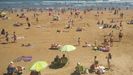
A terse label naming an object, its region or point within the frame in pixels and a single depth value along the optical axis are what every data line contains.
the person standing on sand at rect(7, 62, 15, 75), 19.44
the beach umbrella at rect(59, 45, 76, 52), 20.72
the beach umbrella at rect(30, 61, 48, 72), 17.72
